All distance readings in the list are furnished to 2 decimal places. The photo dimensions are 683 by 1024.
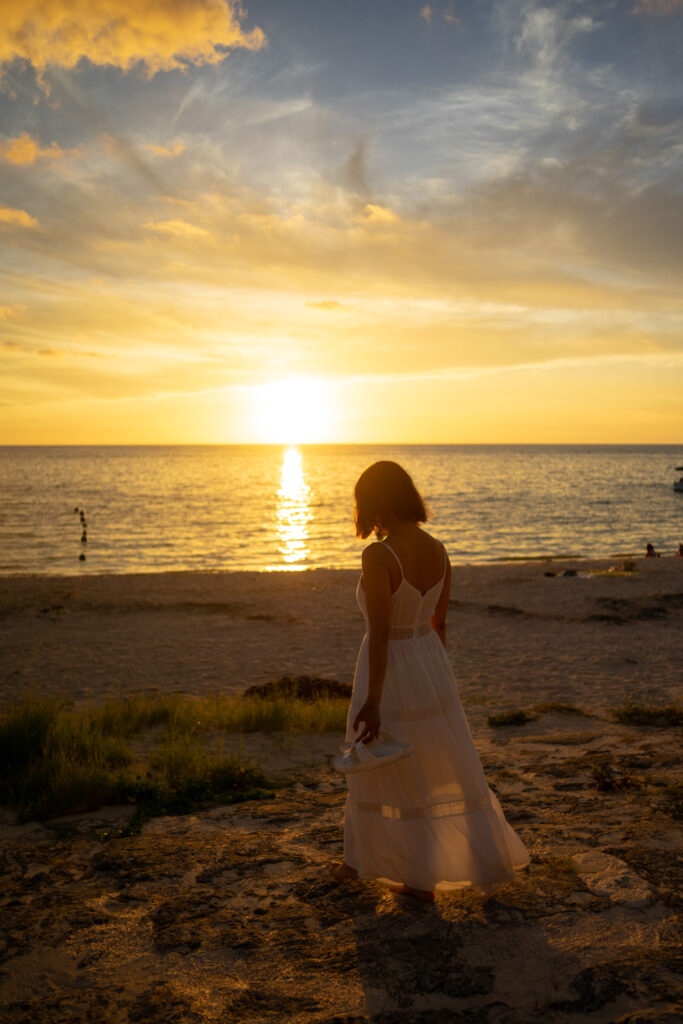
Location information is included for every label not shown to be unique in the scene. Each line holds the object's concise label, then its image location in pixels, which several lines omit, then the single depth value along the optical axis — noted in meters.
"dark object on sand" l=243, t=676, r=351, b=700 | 10.06
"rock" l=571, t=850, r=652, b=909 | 3.68
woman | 3.72
